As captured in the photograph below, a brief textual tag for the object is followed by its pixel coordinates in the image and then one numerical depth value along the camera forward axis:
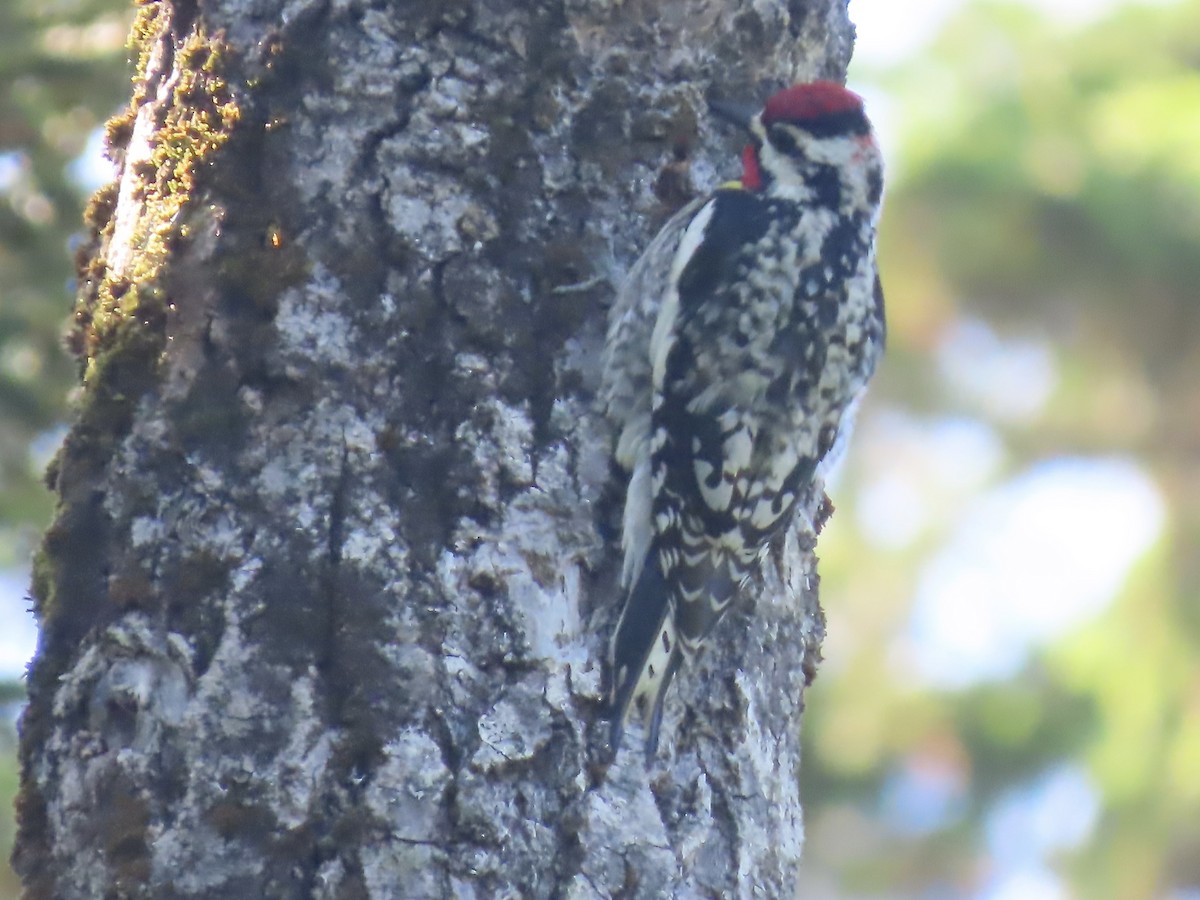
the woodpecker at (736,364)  5.70
